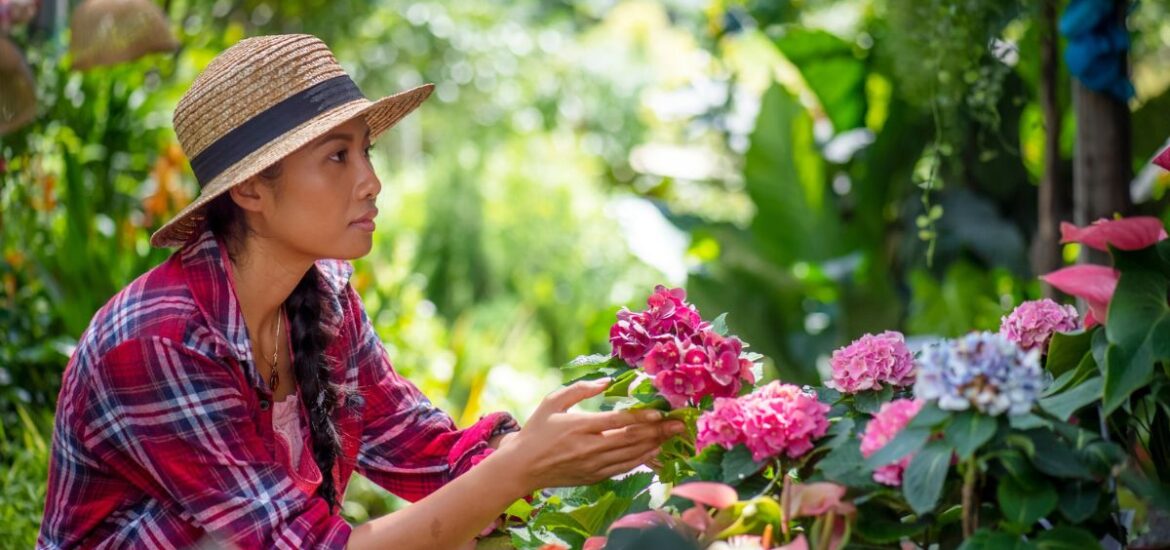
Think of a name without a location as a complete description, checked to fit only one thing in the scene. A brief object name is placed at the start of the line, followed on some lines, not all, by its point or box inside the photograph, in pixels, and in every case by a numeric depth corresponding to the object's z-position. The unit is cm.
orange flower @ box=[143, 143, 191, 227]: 414
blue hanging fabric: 276
